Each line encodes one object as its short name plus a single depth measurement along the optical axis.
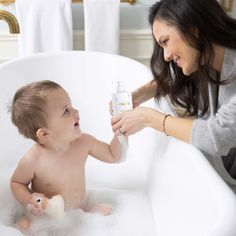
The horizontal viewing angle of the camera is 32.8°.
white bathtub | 1.01
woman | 1.11
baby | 1.31
